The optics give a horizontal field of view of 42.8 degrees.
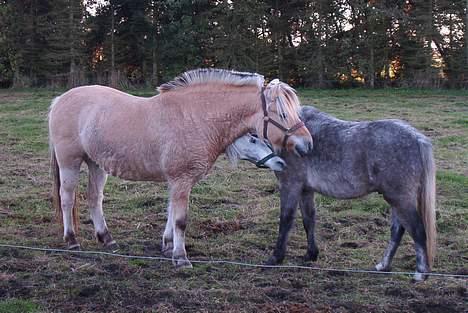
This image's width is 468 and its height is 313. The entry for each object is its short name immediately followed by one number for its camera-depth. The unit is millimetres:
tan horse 5008
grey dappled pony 4688
